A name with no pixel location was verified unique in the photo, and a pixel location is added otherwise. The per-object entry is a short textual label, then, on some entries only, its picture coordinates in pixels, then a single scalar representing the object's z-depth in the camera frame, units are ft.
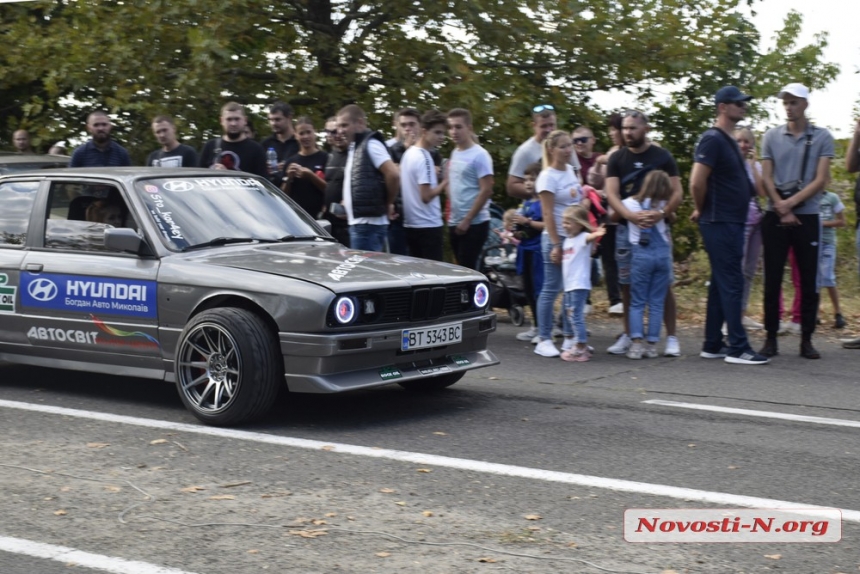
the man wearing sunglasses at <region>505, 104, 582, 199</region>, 34.25
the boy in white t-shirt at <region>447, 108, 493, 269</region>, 34.37
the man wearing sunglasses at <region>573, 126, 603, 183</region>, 37.78
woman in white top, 31.09
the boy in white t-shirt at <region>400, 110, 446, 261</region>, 33.99
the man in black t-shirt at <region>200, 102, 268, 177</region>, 35.22
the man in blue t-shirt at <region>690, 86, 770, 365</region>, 30.45
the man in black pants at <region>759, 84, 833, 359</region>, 30.81
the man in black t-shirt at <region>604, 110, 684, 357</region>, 31.37
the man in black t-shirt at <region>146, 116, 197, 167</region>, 36.24
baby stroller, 37.76
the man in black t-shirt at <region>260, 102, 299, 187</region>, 37.45
